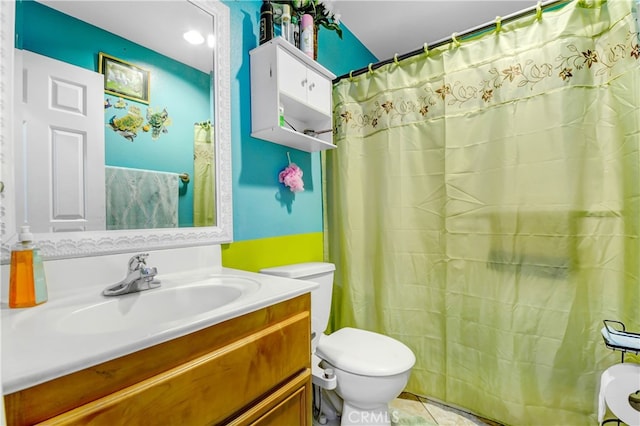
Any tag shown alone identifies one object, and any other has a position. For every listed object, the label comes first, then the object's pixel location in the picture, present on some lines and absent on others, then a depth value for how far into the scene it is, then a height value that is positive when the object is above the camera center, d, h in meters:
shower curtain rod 1.26 +0.89
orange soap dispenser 0.70 -0.12
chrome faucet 0.85 -0.17
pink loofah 1.52 +0.22
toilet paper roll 0.94 -0.61
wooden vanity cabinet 0.47 -0.33
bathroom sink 0.73 -0.24
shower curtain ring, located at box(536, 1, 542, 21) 1.24 +0.87
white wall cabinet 1.29 +0.60
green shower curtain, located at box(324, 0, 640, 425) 1.18 +0.03
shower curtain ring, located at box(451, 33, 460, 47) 1.44 +0.87
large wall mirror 0.79 +0.32
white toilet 1.17 -0.61
